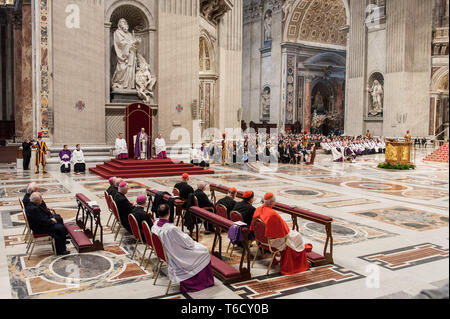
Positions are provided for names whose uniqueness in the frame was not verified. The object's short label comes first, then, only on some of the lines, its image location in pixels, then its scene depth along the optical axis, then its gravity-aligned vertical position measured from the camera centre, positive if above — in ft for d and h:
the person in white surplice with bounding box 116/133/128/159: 53.55 -1.64
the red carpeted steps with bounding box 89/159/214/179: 48.26 -3.98
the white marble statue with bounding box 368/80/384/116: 92.88 +8.78
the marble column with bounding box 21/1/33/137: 76.76 +10.40
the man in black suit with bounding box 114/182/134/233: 22.86 -3.78
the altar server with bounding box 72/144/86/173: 51.57 -3.06
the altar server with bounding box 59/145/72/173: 51.06 -3.03
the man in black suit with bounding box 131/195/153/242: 20.08 -3.65
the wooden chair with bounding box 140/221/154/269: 17.80 -4.18
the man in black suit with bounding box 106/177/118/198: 24.74 -3.17
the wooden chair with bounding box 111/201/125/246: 23.07 -4.29
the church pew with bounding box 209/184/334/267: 19.14 -4.39
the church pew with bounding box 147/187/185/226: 24.95 -4.00
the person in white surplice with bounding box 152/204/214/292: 16.12 -4.64
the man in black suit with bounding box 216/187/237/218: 23.56 -3.71
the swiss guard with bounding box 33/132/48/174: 50.90 -2.10
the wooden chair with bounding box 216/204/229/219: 23.03 -4.06
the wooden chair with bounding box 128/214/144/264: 19.65 -4.37
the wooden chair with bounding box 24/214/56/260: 20.30 -4.96
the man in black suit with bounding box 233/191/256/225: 20.70 -3.51
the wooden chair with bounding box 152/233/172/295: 16.38 -4.47
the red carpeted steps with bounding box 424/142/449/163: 68.70 -3.10
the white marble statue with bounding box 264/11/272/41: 121.07 +31.18
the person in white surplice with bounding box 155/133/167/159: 55.31 -1.54
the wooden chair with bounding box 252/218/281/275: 18.29 -4.40
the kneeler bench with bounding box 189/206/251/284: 17.17 -5.44
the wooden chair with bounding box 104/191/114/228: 25.02 -3.79
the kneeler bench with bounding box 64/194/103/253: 20.88 -5.20
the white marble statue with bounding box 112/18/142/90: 57.82 +10.57
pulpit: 58.59 -1.98
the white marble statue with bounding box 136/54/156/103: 59.01 +7.47
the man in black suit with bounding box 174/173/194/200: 26.22 -3.34
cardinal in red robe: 18.17 -4.47
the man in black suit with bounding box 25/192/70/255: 20.01 -4.19
